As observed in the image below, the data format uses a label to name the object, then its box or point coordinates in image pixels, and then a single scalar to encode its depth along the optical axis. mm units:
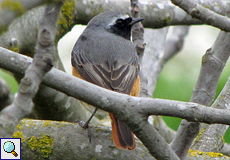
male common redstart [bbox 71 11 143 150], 8182
